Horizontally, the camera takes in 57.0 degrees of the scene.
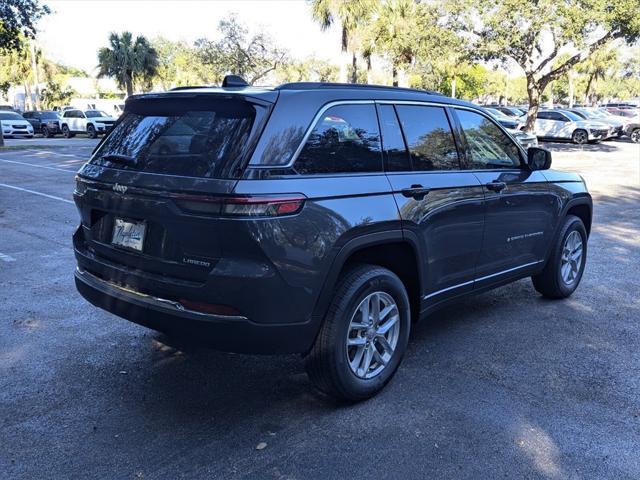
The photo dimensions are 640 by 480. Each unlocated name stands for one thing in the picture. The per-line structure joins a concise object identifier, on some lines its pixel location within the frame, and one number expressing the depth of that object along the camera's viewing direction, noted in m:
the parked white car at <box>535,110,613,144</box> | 28.31
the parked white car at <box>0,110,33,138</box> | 32.31
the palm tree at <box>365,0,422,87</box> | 29.96
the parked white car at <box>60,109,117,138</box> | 32.88
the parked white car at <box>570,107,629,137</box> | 29.84
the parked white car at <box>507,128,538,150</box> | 19.89
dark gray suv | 2.98
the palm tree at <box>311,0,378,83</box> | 34.38
